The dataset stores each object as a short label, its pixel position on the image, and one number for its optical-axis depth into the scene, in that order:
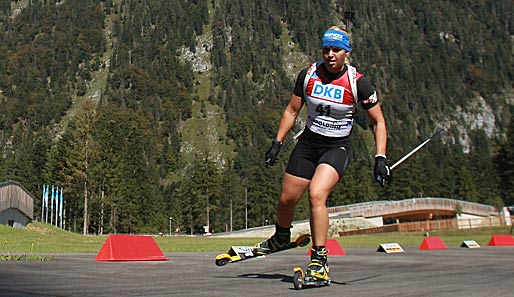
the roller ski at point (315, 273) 7.03
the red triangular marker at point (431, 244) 25.47
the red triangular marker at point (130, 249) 12.25
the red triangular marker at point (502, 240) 32.84
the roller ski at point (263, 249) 8.54
